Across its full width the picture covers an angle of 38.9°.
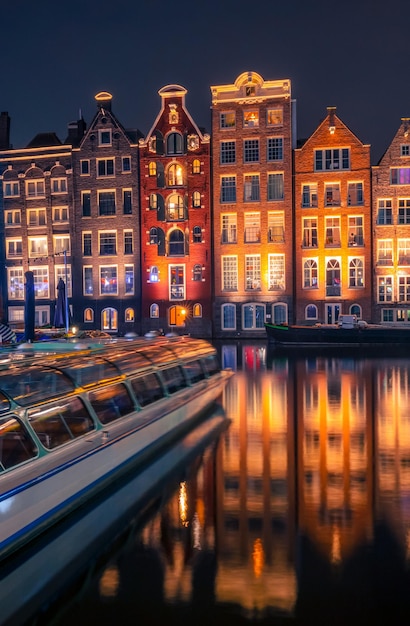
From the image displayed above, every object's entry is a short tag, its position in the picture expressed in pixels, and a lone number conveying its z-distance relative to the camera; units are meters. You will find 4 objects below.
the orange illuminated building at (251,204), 46.69
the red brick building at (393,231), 44.94
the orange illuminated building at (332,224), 45.62
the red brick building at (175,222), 47.62
